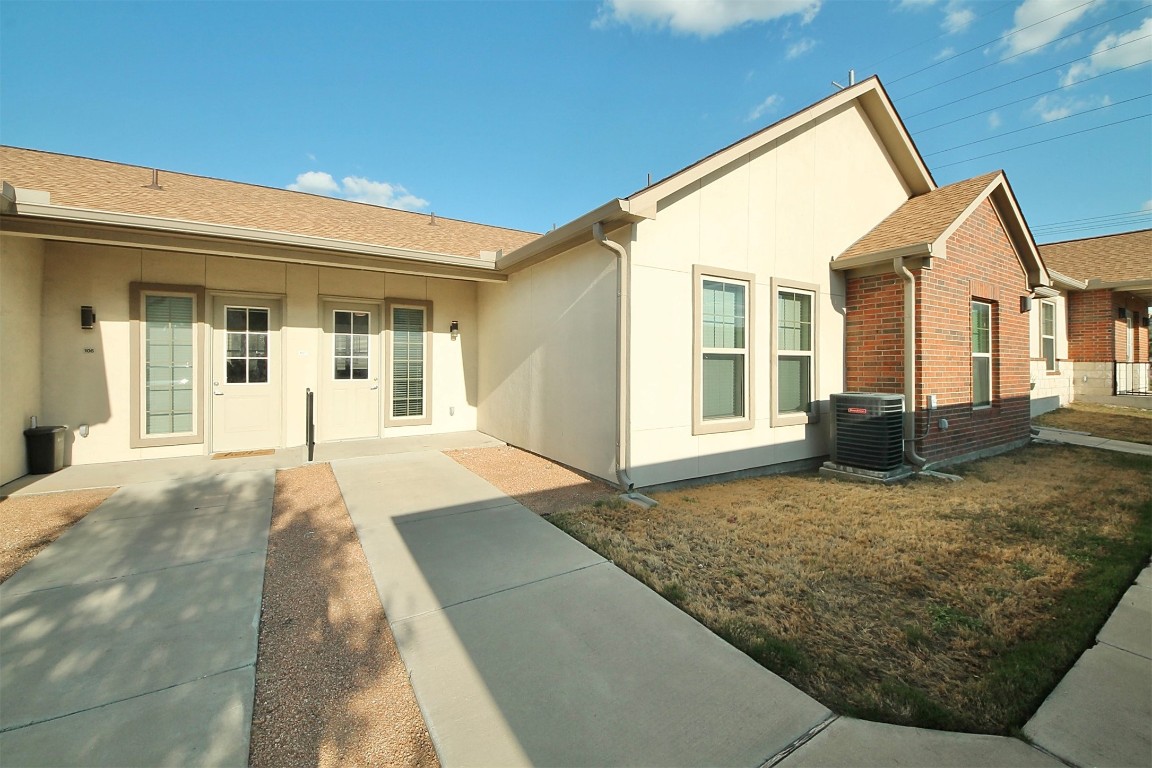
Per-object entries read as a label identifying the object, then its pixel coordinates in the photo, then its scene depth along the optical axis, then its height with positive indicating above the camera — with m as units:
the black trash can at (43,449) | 5.64 -0.77
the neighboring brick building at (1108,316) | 12.76 +1.96
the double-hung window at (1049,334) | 12.20 +1.32
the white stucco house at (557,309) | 5.39 +1.12
